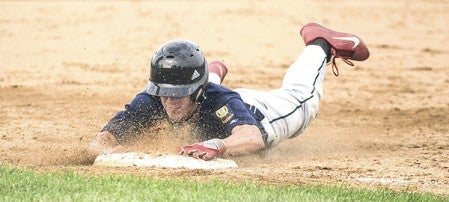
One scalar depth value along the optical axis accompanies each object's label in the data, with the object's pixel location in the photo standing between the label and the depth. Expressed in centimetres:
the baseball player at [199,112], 1503
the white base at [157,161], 1457
